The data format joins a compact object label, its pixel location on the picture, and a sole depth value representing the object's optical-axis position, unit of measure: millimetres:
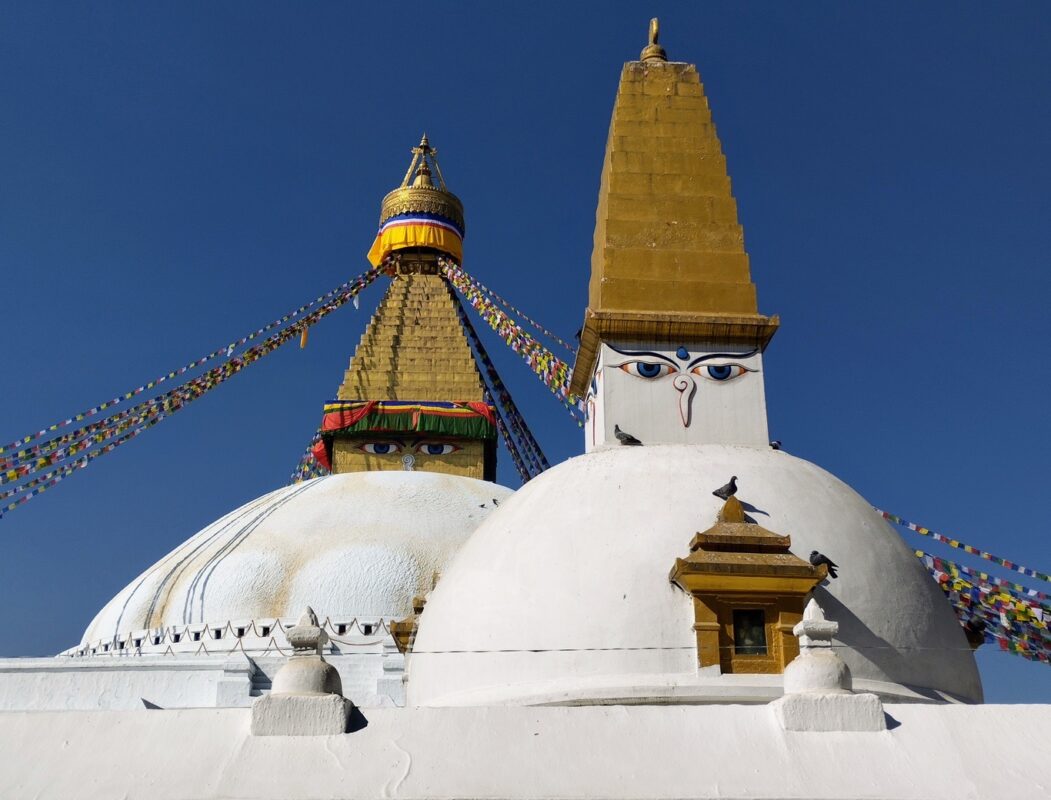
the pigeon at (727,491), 7539
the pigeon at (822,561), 7176
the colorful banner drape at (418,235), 22938
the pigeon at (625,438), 8773
